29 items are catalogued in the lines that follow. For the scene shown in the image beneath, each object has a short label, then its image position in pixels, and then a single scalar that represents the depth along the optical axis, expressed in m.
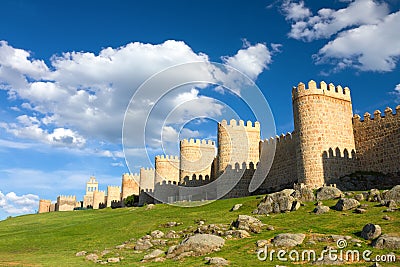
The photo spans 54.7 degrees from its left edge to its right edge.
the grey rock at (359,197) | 26.16
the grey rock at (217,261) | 16.53
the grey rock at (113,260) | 20.68
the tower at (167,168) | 72.81
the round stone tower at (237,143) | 52.66
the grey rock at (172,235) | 25.86
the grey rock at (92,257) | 22.10
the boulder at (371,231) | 17.56
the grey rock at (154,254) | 20.50
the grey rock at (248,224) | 22.72
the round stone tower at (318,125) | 37.12
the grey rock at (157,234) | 26.34
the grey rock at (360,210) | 23.09
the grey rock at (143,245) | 23.73
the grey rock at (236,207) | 33.17
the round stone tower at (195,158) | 63.09
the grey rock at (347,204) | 24.52
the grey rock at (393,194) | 23.88
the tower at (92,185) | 138.62
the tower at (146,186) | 74.88
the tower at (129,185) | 86.12
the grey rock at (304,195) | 29.33
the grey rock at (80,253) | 23.98
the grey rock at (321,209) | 24.79
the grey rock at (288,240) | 18.29
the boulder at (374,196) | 25.19
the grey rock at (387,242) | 15.98
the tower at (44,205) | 102.54
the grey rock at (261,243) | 18.94
